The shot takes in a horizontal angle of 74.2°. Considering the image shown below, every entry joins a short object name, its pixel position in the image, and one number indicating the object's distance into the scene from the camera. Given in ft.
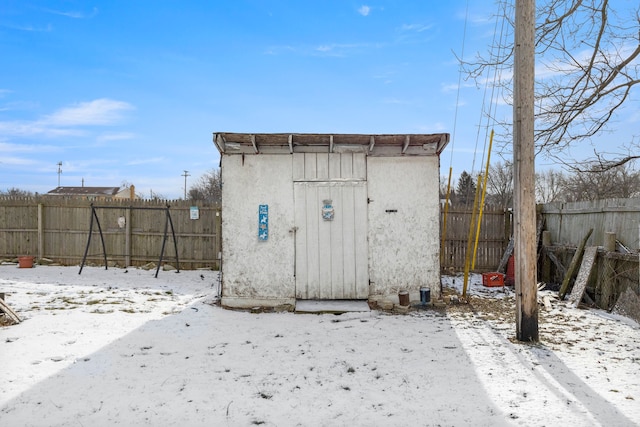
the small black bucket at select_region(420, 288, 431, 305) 25.09
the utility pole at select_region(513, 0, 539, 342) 18.29
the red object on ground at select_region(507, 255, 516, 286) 32.96
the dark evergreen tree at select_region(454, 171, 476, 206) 125.80
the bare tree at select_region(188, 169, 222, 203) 134.10
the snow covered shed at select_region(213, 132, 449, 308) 25.31
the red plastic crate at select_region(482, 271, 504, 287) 32.07
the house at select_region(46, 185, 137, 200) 169.48
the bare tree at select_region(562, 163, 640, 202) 52.90
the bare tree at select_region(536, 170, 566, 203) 130.31
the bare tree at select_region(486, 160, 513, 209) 112.16
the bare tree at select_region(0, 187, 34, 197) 116.72
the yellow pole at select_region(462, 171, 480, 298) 25.65
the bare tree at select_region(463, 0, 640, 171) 25.35
